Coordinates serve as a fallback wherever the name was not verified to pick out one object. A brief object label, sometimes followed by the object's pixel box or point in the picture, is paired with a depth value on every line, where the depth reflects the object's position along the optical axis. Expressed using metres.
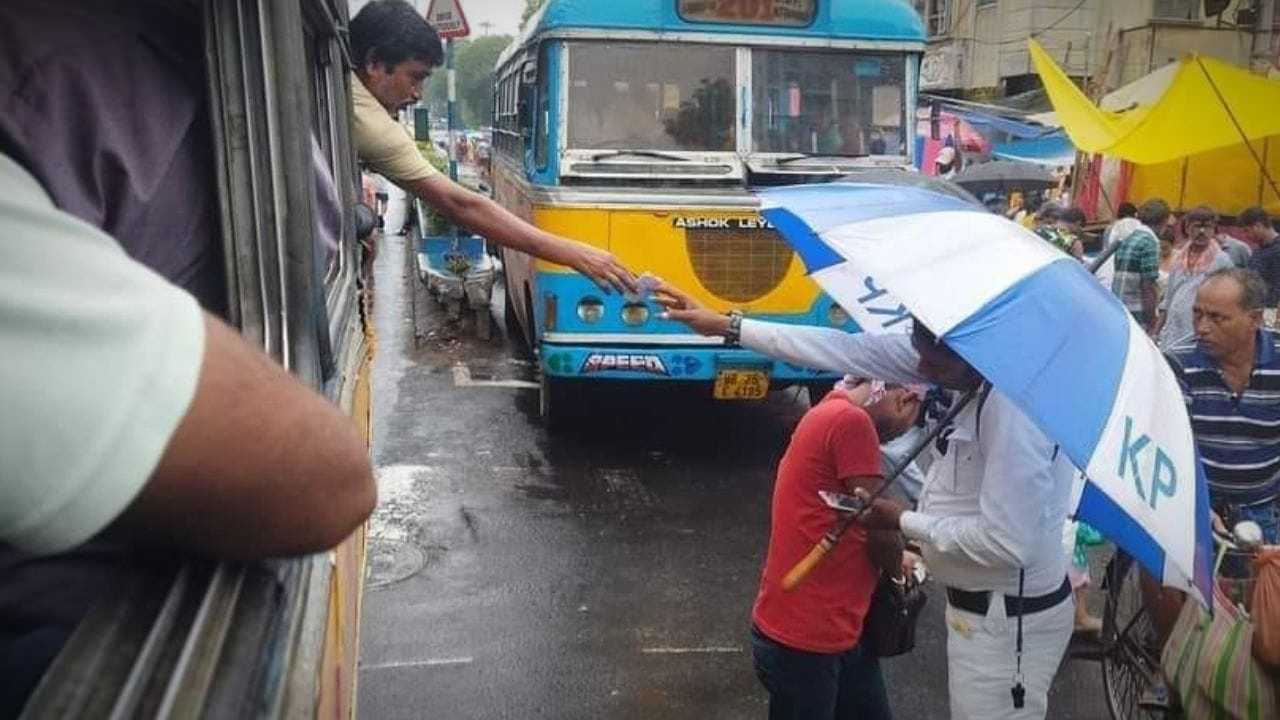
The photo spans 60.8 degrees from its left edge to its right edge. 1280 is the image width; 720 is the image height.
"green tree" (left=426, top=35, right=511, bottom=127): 65.81
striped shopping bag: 2.79
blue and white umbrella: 2.15
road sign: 14.34
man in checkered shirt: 8.59
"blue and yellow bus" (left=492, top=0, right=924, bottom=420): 6.52
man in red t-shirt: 2.99
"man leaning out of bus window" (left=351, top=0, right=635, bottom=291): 3.31
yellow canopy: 9.91
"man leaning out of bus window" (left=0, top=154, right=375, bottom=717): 0.72
